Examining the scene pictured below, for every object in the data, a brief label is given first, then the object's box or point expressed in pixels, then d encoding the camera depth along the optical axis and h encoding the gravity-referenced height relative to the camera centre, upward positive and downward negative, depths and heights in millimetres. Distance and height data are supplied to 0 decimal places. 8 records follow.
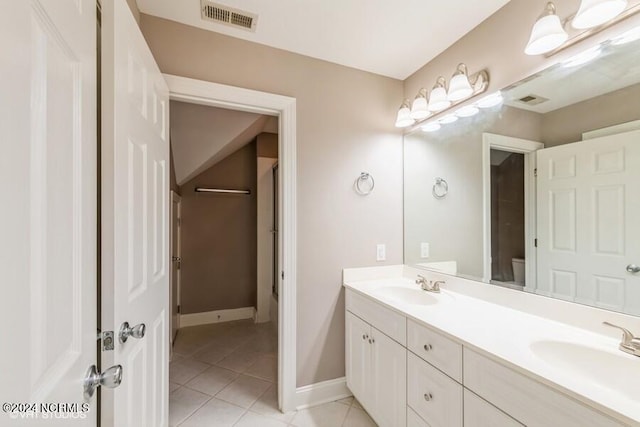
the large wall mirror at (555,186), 1104 +148
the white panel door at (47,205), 443 +23
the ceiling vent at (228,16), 1535 +1158
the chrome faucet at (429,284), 1795 -465
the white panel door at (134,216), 834 -1
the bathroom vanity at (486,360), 819 -540
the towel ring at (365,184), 2119 +247
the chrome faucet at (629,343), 953 -453
